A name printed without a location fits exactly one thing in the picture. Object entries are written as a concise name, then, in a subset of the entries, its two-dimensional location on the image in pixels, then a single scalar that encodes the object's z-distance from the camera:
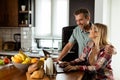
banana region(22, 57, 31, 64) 2.07
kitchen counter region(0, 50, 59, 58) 4.30
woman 2.24
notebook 2.18
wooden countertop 1.88
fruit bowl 2.06
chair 3.95
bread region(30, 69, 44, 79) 1.83
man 2.98
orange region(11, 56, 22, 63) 2.06
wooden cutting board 1.86
